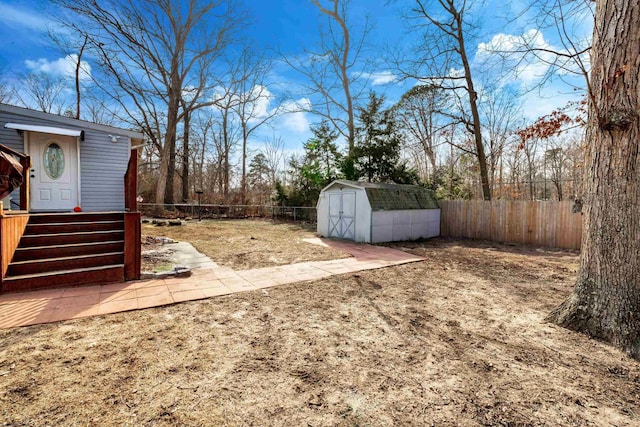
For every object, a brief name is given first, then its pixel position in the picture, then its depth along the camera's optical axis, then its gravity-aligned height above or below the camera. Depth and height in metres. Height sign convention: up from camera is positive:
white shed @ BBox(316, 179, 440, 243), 8.82 -0.17
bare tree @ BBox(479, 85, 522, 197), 15.32 +4.89
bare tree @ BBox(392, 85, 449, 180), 12.70 +5.00
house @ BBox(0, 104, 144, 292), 3.94 -0.01
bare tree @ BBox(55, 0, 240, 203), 13.24 +8.23
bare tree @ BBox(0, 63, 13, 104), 12.77 +5.78
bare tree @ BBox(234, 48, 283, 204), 18.84 +7.84
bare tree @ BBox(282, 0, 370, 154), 16.52 +8.85
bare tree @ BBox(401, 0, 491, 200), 11.00 +6.26
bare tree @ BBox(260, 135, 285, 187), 22.27 +4.33
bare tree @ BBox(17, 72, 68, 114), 14.51 +6.19
